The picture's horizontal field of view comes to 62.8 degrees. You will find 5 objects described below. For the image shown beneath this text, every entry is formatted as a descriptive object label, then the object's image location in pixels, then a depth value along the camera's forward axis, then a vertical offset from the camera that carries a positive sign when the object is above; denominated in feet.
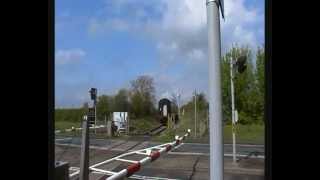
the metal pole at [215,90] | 4.39 +0.20
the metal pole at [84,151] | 6.63 -1.24
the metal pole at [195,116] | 26.03 -1.40
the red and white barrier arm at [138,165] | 8.84 -2.54
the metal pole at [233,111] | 13.46 -0.48
